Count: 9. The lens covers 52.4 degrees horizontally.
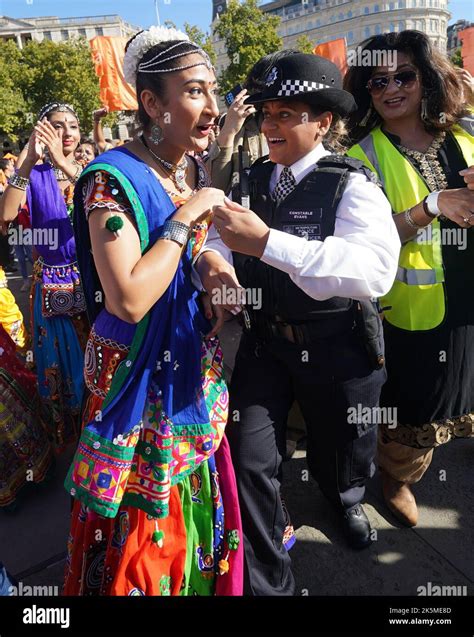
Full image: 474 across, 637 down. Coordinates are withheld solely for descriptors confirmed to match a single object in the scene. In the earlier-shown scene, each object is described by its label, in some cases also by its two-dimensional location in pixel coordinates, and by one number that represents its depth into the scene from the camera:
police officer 1.45
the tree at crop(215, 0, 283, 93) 26.58
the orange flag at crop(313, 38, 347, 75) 12.70
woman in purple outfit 2.85
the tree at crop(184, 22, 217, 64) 25.83
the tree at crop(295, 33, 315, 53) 30.72
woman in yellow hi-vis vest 2.12
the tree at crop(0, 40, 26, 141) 25.34
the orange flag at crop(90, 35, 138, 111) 9.52
